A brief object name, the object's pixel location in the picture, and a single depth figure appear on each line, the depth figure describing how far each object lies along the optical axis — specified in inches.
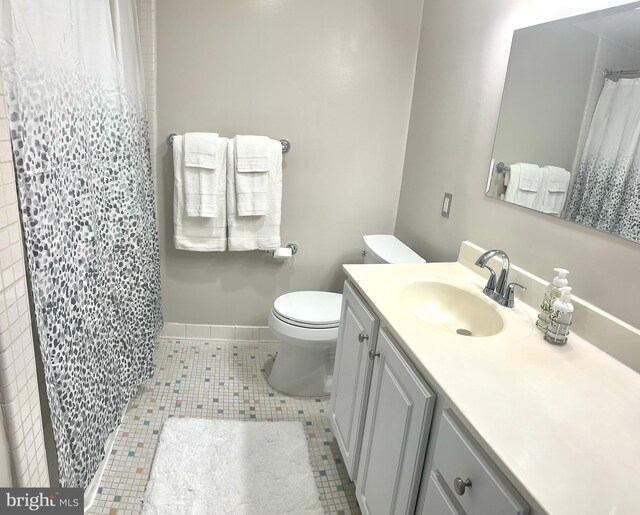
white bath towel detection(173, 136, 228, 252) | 88.6
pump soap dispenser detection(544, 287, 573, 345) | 45.7
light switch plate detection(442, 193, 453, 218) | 77.0
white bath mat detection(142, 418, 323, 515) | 62.2
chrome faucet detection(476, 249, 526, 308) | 54.2
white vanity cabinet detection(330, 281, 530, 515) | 33.2
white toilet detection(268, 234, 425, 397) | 81.0
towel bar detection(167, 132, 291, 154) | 92.4
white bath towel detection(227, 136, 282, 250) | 90.4
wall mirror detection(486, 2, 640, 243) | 44.6
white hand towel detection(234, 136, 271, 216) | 87.9
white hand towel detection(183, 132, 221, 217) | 86.1
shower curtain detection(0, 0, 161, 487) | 41.3
